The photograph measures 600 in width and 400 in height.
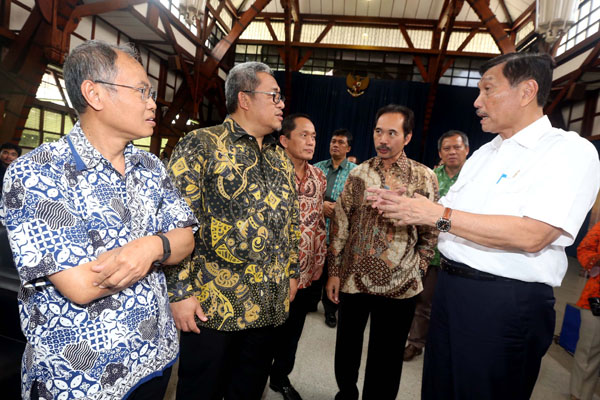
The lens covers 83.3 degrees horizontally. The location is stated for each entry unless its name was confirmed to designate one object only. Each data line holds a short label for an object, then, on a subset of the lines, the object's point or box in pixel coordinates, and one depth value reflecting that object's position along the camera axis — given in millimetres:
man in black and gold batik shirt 1268
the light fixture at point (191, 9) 5164
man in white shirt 1083
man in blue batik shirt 763
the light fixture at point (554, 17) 4180
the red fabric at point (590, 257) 2191
